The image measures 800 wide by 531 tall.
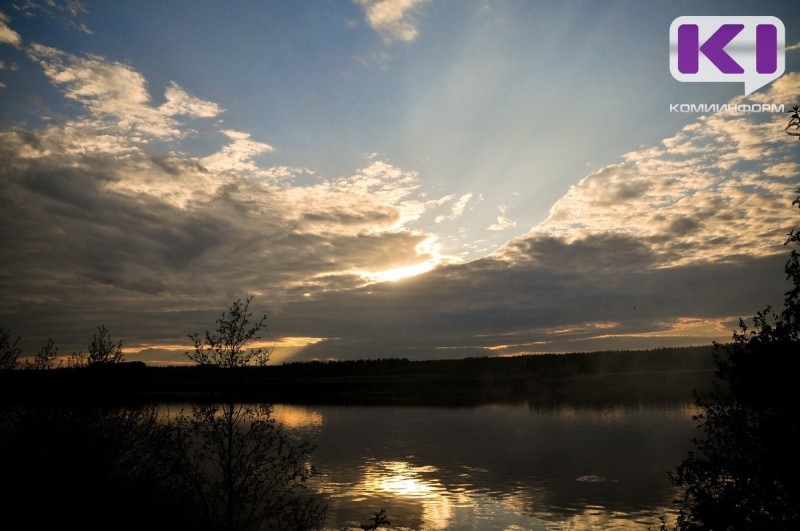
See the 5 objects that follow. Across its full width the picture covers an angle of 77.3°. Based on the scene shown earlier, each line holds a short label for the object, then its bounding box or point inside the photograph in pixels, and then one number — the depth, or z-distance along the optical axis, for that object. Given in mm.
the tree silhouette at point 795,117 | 12395
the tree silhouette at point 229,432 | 19547
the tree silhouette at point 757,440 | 12617
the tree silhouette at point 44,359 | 21625
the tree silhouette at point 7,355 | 21062
